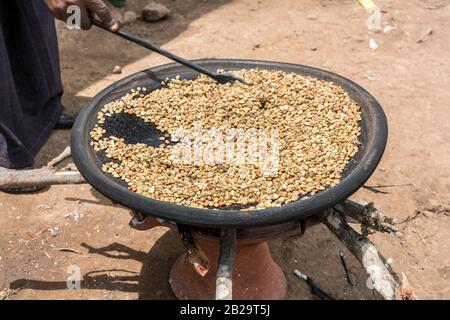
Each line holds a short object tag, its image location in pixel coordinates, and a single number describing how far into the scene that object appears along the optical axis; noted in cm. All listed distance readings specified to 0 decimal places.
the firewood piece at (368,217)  215
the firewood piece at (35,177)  249
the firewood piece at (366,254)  198
